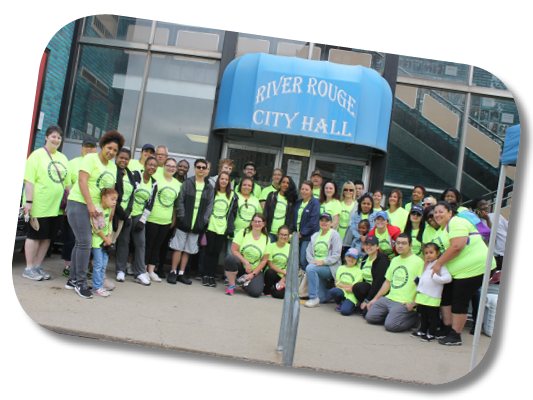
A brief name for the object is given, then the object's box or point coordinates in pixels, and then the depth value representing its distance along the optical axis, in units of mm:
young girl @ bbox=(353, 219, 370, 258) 5180
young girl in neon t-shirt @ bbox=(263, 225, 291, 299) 5270
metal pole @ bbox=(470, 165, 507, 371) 3434
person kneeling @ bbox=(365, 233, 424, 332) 4441
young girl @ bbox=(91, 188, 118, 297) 4211
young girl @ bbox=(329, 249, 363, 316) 4969
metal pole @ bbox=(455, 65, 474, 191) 6535
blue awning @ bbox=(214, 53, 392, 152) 5750
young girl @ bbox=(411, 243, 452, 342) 4270
